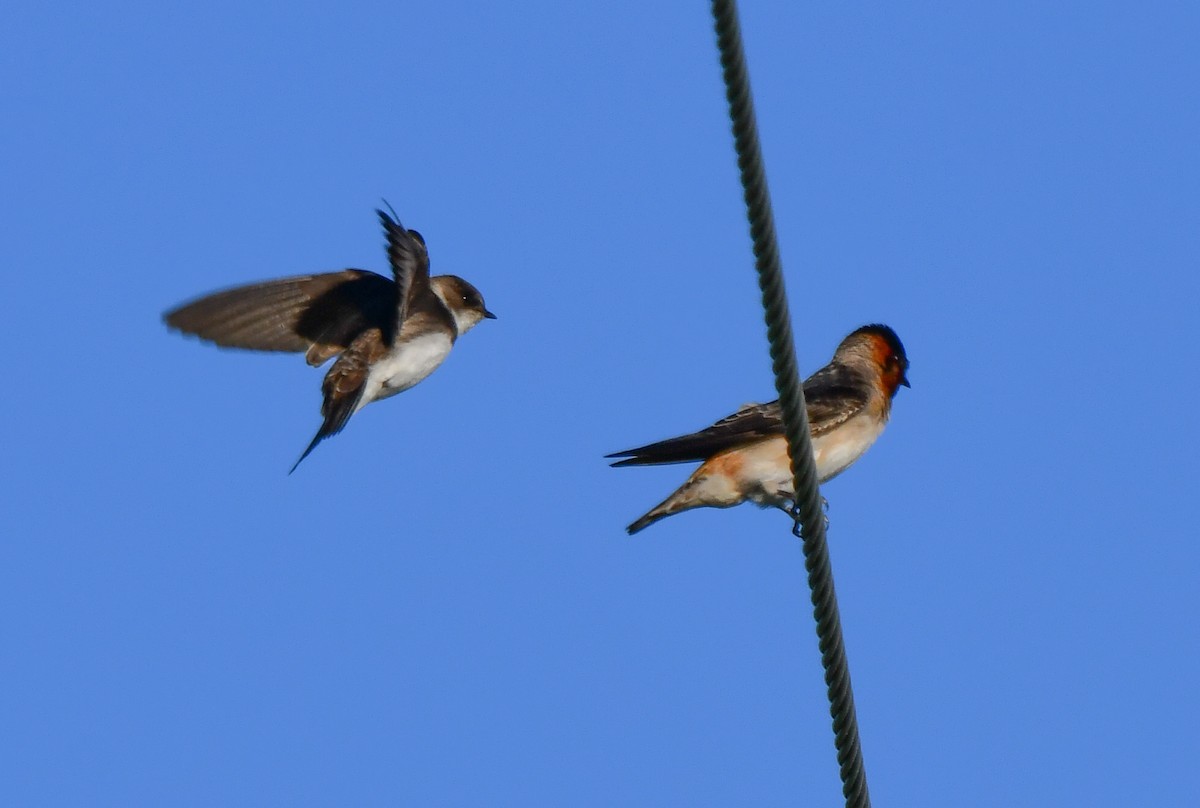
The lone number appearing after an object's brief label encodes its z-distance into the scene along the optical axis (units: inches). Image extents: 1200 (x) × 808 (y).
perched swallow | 629.6
